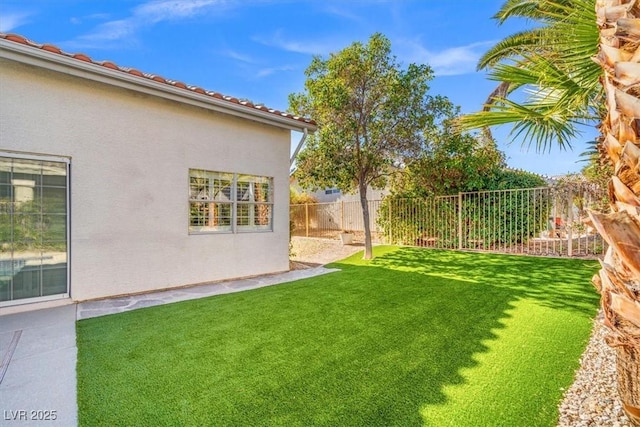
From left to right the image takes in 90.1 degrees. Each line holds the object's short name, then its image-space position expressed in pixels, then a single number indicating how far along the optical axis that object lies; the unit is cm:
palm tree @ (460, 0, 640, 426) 183
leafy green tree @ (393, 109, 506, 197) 1263
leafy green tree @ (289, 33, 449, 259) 1148
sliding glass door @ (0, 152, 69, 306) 613
